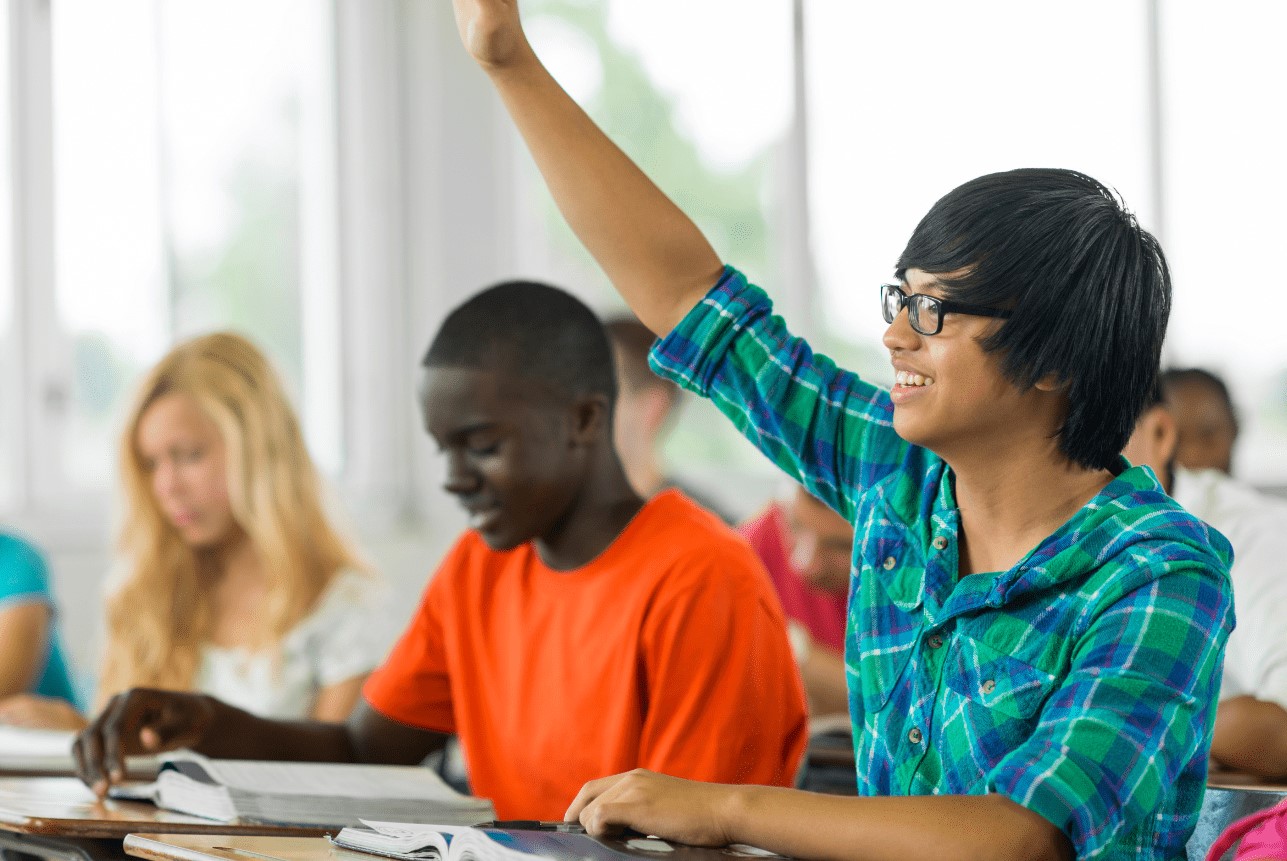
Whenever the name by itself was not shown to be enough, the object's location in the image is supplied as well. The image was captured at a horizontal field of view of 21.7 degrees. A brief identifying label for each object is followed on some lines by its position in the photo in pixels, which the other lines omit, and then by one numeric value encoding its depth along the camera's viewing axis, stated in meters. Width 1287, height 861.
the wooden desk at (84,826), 2.89
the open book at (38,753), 3.49
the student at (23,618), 4.63
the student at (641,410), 5.53
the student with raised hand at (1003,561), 2.50
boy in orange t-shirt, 3.13
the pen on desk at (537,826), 2.61
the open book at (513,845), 2.48
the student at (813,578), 4.52
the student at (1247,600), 3.31
